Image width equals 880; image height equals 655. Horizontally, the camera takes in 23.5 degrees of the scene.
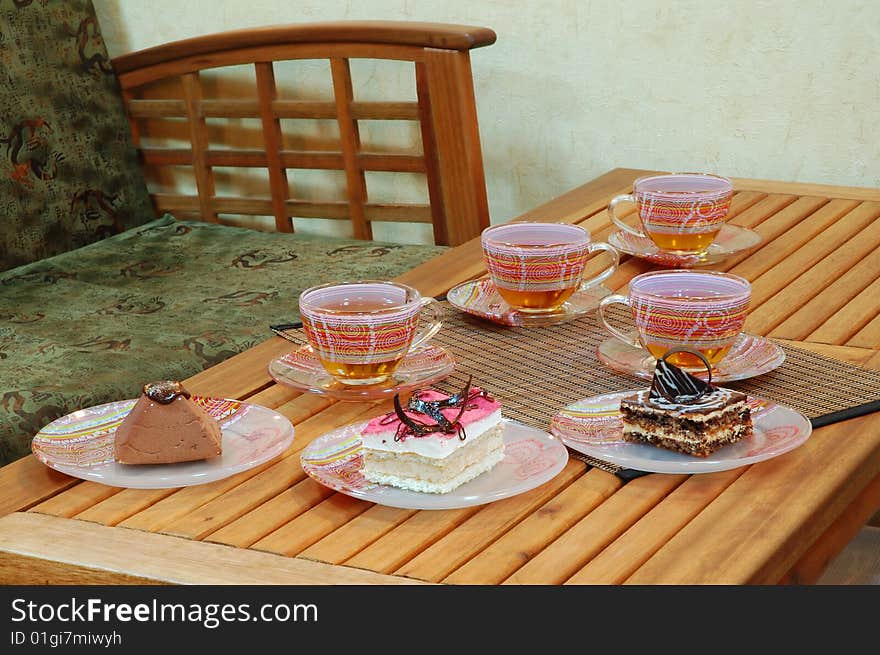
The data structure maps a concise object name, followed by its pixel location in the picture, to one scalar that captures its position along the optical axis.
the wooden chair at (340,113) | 2.43
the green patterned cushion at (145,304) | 2.03
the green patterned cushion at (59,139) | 2.54
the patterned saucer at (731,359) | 1.59
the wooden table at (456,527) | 1.36
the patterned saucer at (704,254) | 1.90
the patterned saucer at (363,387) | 1.60
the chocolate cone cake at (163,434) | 1.48
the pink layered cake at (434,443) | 1.42
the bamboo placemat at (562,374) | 1.56
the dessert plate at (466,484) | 1.42
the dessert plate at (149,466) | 1.47
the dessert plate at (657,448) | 1.45
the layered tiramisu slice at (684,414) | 1.46
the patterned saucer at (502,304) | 1.74
